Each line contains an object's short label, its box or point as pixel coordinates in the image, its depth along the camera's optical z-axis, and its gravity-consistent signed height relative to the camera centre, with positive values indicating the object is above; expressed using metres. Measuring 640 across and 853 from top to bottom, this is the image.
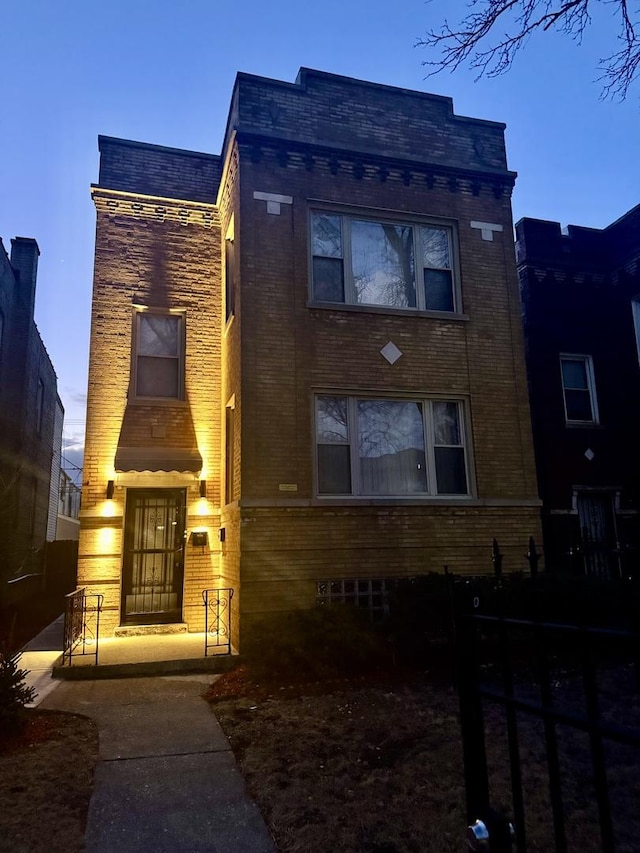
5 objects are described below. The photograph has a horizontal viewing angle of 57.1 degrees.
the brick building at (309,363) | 9.02 +3.08
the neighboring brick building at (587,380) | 12.32 +3.52
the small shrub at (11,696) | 5.14 -1.26
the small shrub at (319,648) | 7.23 -1.25
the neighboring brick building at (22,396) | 15.80 +4.55
